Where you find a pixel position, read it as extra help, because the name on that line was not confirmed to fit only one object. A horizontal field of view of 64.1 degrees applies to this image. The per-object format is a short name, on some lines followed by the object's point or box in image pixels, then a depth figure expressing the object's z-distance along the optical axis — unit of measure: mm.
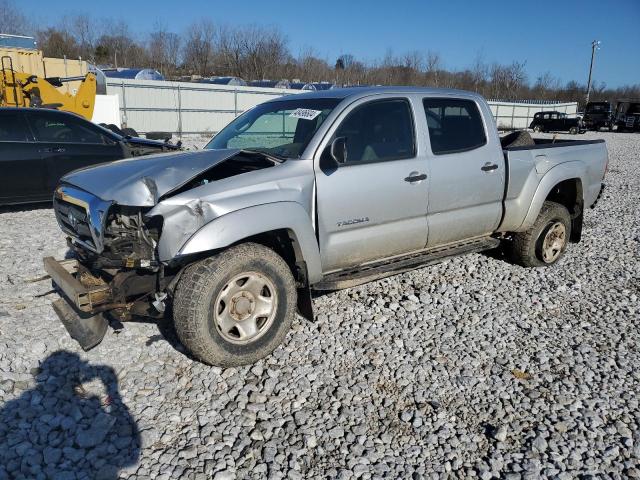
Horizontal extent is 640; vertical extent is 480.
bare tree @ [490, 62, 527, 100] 60406
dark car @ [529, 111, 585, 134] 34656
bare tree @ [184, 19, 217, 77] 57219
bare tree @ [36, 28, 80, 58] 47656
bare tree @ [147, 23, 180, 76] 56031
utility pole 56938
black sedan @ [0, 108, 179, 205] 7629
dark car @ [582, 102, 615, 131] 38531
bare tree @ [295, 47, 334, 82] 58922
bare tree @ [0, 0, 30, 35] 42484
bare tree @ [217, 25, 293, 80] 56188
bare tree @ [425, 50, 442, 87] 58447
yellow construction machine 13959
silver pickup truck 3436
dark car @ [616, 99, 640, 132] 37656
